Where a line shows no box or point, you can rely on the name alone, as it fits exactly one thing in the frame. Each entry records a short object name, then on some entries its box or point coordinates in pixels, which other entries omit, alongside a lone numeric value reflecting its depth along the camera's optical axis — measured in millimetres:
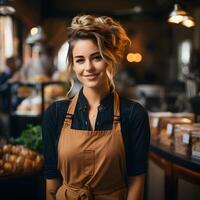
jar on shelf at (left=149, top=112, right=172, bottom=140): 3514
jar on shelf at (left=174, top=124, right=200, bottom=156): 2914
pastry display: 2672
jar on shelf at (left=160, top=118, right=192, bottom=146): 3225
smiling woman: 1938
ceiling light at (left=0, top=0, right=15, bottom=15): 4383
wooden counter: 2789
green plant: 3156
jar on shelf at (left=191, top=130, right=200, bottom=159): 2824
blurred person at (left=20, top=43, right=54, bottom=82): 7551
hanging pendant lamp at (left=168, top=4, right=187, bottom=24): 3547
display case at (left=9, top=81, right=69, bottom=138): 4473
